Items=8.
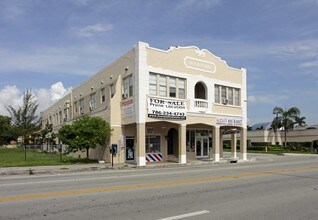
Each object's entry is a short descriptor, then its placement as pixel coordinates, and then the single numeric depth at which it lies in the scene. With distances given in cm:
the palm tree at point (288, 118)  7119
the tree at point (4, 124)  9237
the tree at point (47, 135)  5932
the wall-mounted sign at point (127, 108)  2791
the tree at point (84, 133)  2758
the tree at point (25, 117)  6049
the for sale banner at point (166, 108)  2741
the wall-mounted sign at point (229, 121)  3272
